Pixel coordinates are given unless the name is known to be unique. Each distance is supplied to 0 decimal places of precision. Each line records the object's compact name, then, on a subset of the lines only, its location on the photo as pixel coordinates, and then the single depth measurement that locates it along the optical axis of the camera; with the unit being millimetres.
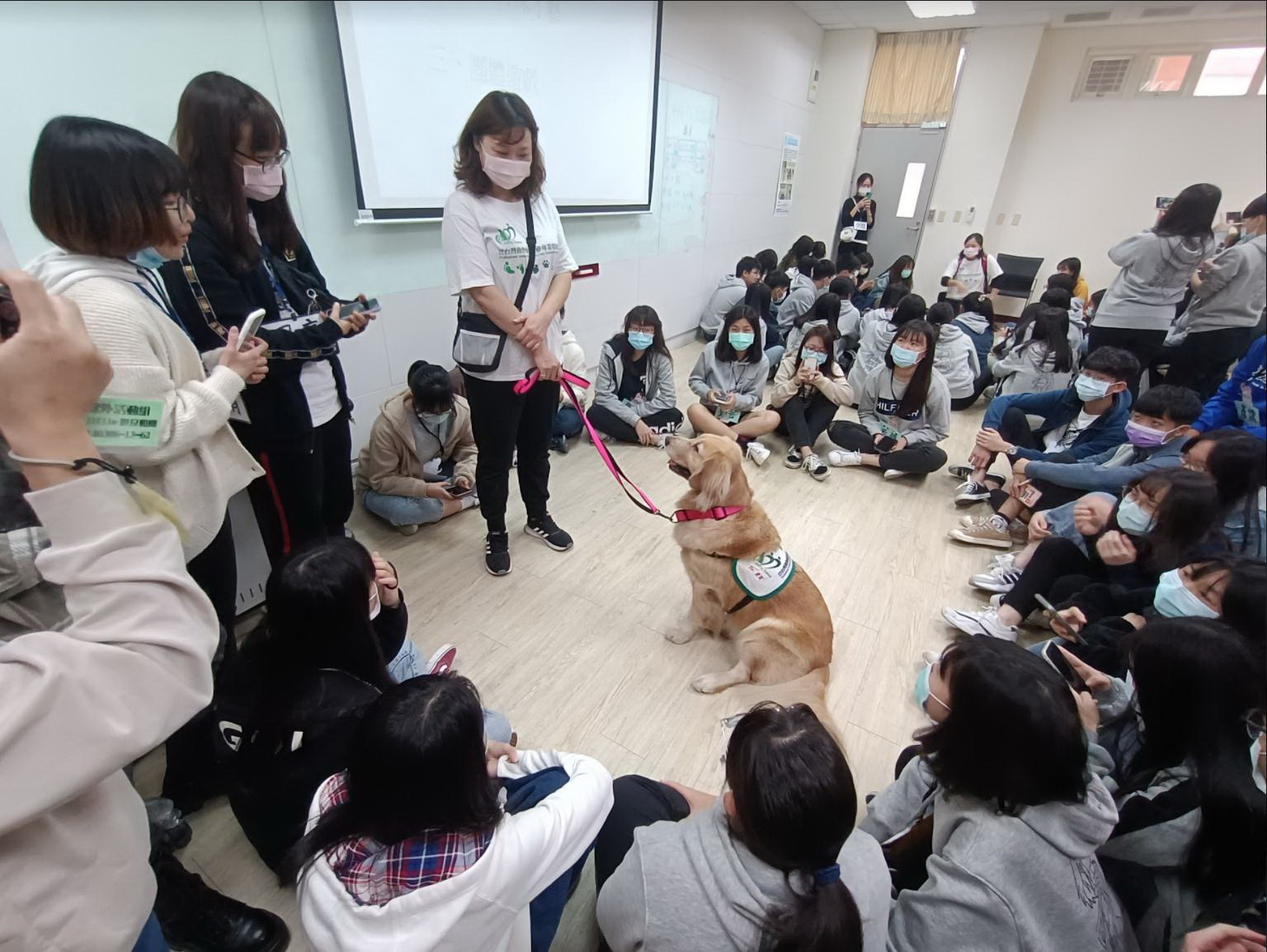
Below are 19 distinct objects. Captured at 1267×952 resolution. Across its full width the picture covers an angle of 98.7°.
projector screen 2586
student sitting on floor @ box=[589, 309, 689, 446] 3760
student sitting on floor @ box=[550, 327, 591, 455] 3535
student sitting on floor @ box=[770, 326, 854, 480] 3744
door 7445
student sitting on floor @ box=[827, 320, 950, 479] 3381
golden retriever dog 1856
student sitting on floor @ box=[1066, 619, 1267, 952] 953
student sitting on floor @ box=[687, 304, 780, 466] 3807
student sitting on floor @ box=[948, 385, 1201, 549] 2268
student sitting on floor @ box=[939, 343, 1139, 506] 2787
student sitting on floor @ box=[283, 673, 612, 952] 797
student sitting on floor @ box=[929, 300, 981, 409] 4281
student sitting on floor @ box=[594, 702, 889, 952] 815
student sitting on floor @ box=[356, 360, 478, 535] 2623
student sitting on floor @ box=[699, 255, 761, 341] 5801
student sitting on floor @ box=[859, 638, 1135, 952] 907
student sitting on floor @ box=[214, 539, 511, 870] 1147
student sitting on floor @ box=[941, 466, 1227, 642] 1688
